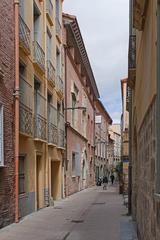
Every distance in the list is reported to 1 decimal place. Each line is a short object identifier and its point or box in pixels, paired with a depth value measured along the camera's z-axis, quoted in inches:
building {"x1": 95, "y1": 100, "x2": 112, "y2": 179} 2267.5
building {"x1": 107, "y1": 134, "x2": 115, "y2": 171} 3009.1
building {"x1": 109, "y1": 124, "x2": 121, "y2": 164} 3475.9
